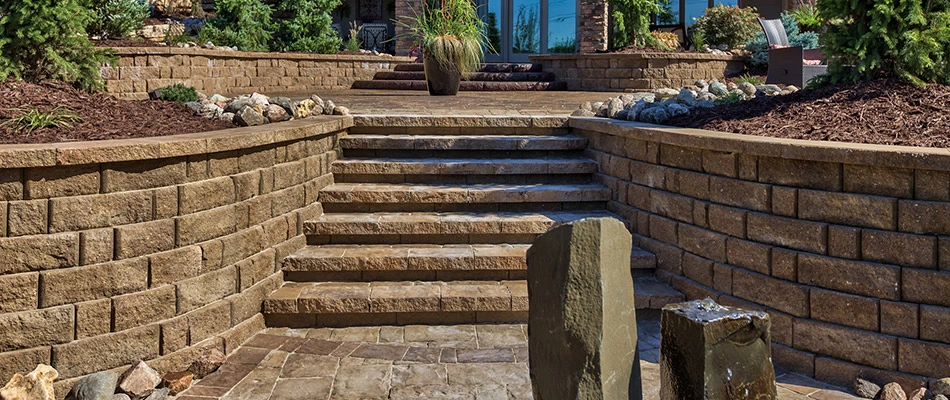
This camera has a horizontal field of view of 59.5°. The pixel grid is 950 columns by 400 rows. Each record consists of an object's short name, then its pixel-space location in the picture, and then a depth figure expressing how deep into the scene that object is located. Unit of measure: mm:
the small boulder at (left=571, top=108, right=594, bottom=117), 7484
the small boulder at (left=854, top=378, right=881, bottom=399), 3985
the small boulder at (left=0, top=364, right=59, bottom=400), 3633
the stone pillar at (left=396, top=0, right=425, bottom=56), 17703
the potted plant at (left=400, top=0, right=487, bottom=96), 10719
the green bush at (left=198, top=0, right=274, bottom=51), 13094
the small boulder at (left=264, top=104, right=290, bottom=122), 6168
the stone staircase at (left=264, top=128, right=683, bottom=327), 5102
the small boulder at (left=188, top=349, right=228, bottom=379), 4258
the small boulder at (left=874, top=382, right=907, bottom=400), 3857
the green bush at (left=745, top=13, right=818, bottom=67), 13297
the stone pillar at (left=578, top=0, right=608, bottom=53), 16922
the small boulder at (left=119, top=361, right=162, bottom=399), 3971
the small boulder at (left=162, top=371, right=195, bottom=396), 4051
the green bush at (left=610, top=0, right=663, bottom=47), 13789
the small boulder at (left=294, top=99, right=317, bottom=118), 6613
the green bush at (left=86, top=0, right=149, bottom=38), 11539
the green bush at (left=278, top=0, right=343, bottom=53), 13953
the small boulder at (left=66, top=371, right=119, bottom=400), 3846
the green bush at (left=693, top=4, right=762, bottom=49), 14609
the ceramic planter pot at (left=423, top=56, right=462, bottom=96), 11180
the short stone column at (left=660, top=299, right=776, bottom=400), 2836
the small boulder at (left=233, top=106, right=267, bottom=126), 5781
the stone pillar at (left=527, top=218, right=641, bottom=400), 2805
